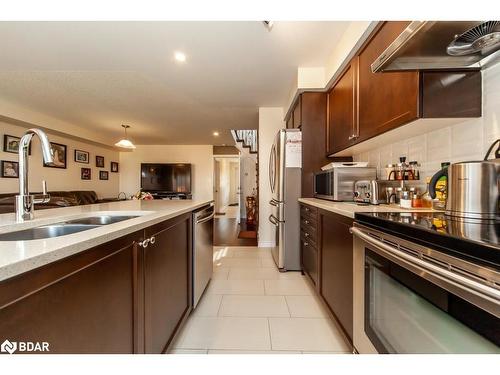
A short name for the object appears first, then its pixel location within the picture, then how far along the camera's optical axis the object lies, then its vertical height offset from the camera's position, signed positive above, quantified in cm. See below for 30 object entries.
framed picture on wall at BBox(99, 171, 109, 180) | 687 +32
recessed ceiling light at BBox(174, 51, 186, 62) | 236 +136
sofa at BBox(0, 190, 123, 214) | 336 -28
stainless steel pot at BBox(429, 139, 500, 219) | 90 -2
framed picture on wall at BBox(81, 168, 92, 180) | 617 +33
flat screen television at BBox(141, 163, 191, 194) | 743 +27
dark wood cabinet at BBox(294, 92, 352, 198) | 277 +61
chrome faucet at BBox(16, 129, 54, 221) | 103 +5
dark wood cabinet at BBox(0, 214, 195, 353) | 50 -34
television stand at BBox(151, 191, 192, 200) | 743 -31
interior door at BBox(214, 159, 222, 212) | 787 -3
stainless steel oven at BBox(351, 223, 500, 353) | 55 -37
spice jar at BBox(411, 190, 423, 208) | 149 -12
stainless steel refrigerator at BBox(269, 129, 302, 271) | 271 -15
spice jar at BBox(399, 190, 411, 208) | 149 -10
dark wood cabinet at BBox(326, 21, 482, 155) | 121 +55
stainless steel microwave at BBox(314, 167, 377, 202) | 212 +6
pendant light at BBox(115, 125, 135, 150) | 474 +87
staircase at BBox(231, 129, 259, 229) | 674 +129
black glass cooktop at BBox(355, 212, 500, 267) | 55 -14
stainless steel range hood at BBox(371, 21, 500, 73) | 90 +61
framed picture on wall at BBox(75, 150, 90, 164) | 594 +78
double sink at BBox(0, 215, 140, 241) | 102 -21
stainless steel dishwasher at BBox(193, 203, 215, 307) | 177 -55
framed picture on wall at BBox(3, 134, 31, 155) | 418 +80
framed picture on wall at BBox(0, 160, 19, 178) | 416 +32
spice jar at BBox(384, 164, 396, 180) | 175 +10
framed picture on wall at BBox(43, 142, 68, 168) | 525 +74
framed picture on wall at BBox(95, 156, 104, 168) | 668 +72
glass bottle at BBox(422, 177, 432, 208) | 149 -11
